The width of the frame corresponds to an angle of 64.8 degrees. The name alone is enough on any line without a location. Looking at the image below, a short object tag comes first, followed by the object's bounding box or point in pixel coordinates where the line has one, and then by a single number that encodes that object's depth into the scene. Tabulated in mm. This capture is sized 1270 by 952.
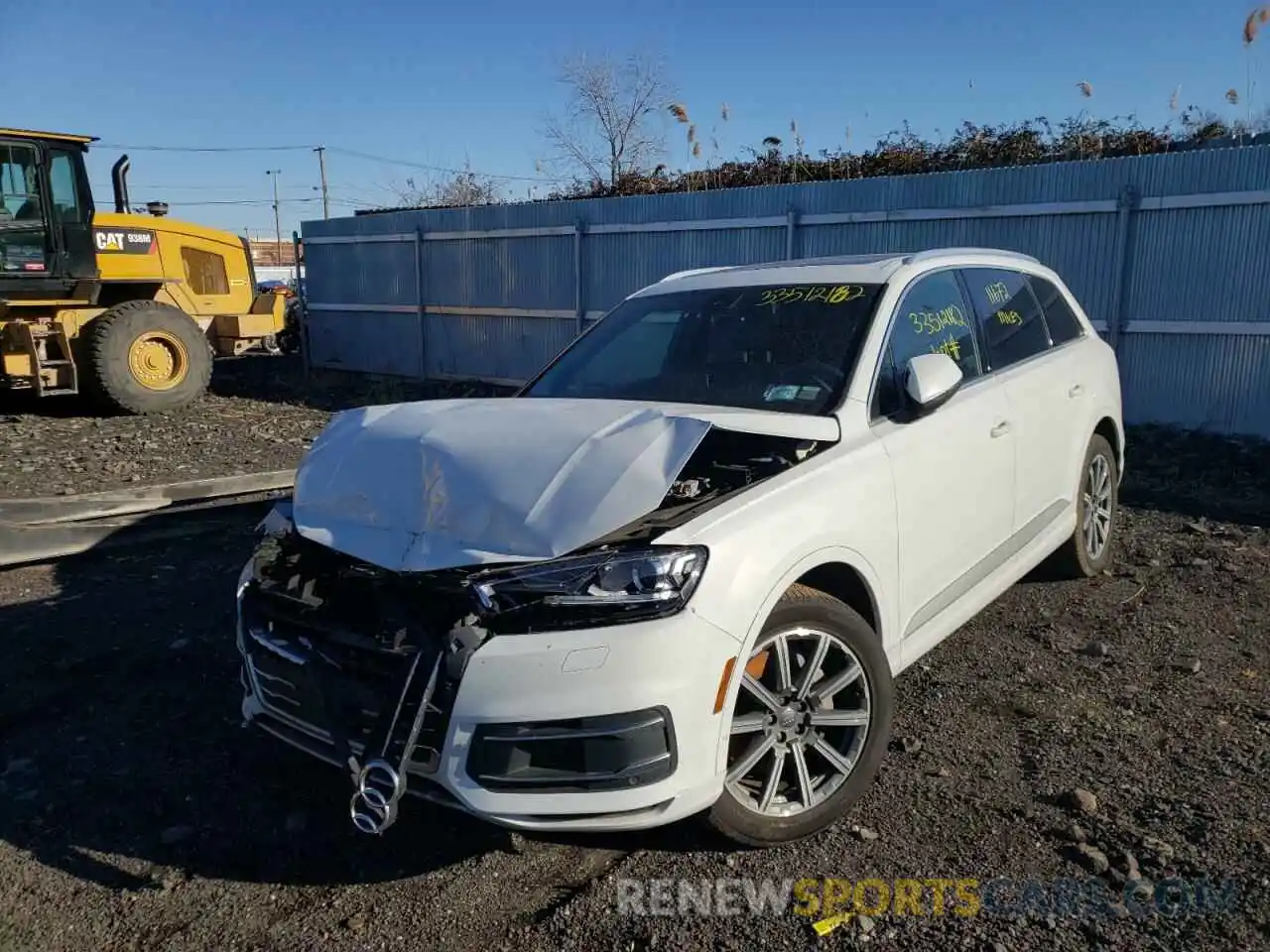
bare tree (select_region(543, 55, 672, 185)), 24719
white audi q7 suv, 2643
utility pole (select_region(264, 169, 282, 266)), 60944
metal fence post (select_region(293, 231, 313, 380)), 17312
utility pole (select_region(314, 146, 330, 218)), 62594
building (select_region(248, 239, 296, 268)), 61438
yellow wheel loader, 11555
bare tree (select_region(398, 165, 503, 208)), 30688
